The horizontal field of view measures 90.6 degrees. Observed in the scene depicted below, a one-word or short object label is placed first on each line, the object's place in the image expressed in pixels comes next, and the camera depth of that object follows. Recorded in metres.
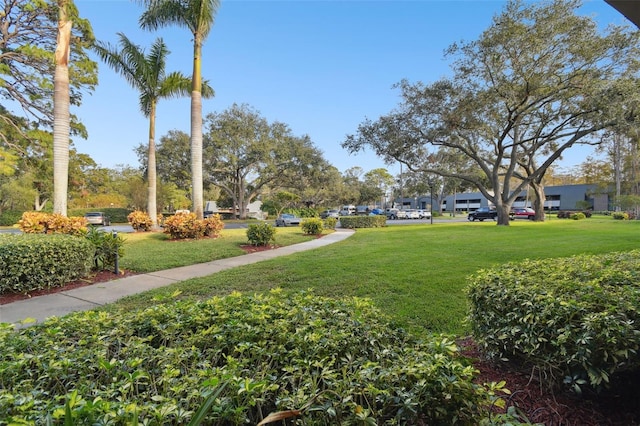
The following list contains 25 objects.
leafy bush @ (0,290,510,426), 1.18
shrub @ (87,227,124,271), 6.68
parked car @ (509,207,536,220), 34.47
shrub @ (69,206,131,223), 33.71
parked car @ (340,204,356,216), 55.19
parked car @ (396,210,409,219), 45.09
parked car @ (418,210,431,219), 46.60
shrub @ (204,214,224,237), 12.43
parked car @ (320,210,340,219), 41.45
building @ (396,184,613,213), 47.17
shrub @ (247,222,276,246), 10.98
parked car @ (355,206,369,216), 57.74
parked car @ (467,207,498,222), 34.25
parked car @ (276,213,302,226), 27.92
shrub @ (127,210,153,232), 15.27
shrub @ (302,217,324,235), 16.08
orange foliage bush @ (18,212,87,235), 9.20
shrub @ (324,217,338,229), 20.30
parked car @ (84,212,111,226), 26.01
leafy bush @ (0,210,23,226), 28.56
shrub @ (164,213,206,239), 11.66
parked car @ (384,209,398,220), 45.12
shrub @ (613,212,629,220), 27.97
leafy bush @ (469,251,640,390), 1.90
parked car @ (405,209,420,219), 46.41
